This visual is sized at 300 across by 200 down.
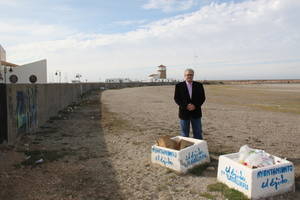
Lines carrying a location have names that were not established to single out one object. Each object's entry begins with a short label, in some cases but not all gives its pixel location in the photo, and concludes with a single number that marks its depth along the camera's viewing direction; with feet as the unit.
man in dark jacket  18.79
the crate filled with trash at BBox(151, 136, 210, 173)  16.43
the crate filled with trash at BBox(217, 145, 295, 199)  12.98
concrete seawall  23.57
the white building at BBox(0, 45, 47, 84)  70.73
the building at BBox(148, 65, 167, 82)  400.06
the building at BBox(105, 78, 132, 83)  352.90
